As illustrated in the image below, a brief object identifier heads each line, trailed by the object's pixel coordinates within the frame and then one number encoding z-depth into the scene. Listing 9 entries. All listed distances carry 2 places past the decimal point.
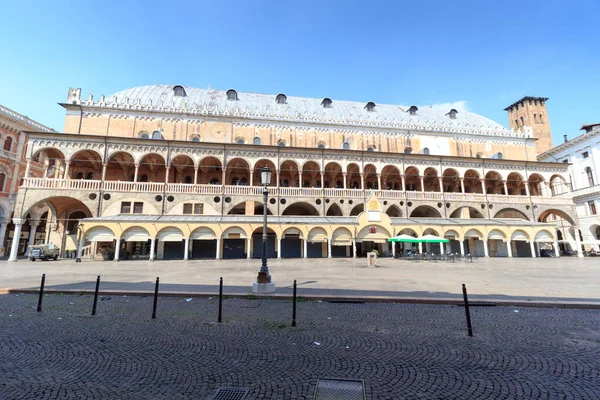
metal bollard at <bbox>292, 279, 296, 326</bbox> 6.82
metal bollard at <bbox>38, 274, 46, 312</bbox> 7.85
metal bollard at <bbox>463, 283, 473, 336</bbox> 6.14
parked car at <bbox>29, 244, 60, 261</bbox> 26.70
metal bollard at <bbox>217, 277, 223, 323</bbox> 7.13
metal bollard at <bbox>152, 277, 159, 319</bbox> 7.43
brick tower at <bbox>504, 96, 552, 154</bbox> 56.03
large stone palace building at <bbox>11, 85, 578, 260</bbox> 28.48
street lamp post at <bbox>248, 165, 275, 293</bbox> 10.47
